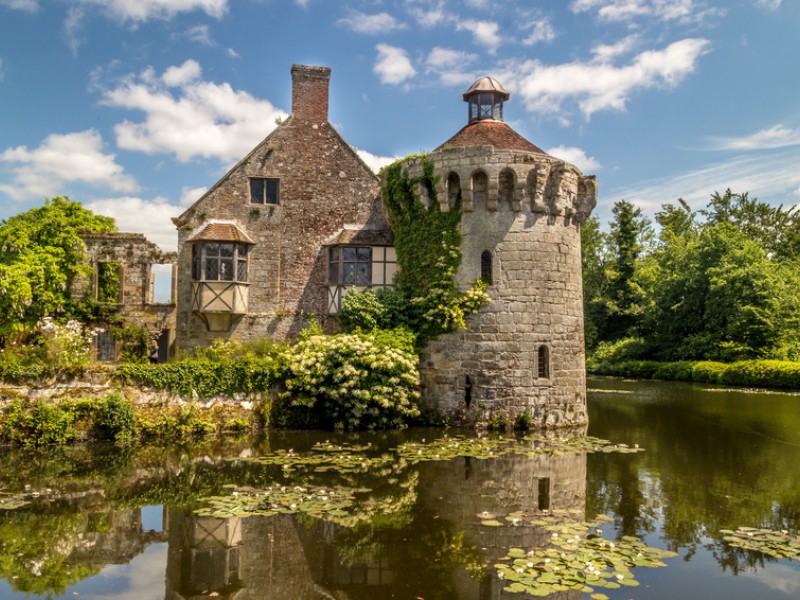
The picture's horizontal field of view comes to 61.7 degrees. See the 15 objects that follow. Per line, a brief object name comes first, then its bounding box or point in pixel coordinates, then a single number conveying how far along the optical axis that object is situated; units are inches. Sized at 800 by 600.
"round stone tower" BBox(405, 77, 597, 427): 649.0
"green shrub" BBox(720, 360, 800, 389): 1178.0
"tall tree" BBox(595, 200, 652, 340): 1766.7
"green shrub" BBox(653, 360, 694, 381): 1391.5
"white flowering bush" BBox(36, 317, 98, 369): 599.5
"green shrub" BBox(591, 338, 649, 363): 1625.2
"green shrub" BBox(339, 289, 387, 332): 689.6
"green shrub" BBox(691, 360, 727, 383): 1304.4
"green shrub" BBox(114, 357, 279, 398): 608.4
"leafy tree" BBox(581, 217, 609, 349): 1800.0
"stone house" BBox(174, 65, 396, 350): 792.9
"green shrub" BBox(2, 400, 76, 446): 558.3
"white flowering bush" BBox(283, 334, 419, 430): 630.5
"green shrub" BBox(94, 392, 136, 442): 584.7
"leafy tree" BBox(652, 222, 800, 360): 1362.0
